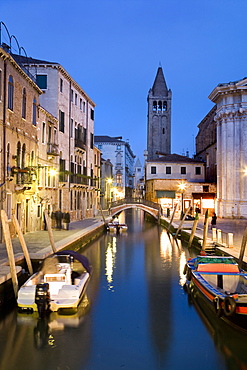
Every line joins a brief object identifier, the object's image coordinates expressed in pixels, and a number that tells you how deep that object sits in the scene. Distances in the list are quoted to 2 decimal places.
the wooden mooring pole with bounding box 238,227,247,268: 14.57
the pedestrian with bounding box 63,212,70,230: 26.20
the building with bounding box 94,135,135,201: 76.12
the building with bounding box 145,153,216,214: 46.59
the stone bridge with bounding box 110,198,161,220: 42.88
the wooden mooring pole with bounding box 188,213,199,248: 22.12
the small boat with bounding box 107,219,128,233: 33.84
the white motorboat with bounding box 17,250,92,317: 10.93
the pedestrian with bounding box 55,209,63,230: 26.28
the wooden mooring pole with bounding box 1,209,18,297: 11.52
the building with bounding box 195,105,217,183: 48.44
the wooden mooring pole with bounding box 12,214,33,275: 13.34
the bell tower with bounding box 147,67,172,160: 75.12
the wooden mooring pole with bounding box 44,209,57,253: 16.34
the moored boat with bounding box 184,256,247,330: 9.77
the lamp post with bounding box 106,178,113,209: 59.56
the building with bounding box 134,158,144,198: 123.47
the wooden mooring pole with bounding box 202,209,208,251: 18.98
